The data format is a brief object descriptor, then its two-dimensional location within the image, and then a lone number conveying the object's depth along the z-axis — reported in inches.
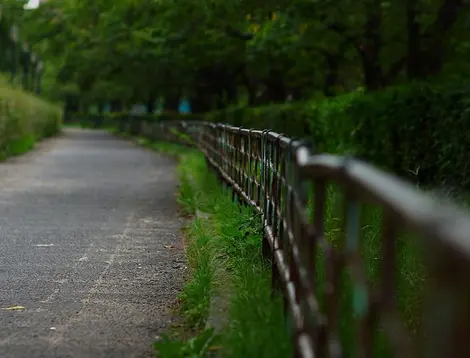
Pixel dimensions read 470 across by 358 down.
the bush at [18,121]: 1877.5
